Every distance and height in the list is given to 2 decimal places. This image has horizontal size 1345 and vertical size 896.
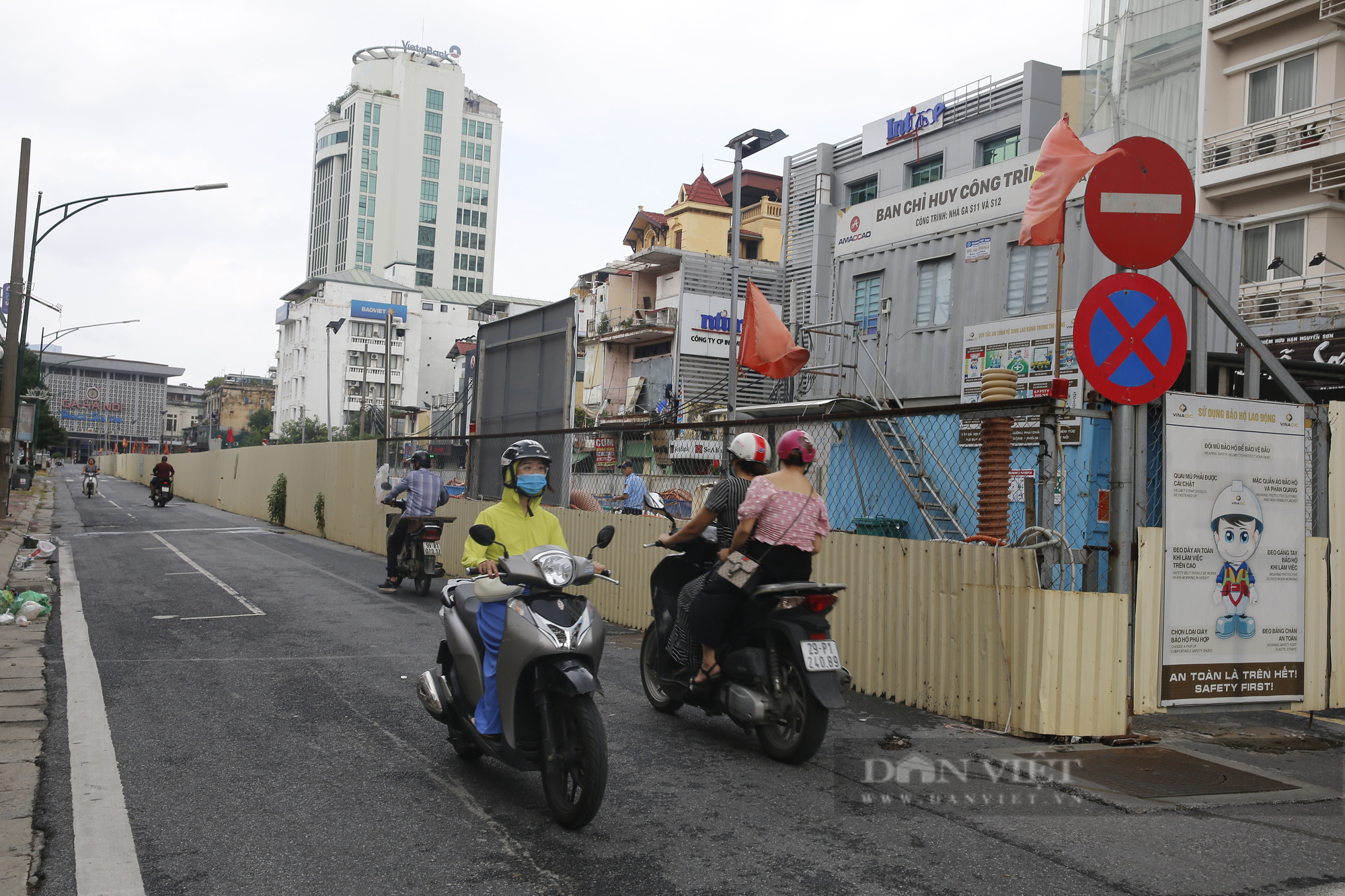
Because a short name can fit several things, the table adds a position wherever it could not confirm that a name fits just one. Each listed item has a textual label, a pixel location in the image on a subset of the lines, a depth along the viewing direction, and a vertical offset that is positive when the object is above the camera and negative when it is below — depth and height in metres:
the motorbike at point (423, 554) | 12.81 -1.03
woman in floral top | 5.71 -0.24
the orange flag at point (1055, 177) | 13.07 +3.97
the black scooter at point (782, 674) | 5.41 -0.98
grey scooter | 4.37 -0.87
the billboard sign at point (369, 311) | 103.31 +15.10
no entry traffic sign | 6.17 +1.73
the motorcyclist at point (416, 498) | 13.27 -0.37
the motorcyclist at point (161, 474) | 36.71 -0.60
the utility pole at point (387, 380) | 33.28 +3.18
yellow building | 53.28 +13.63
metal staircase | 12.82 +0.24
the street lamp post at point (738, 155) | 18.69 +5.86
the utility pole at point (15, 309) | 21.69 +2.88
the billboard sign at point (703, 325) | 46.16 +6.81
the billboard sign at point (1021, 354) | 14.76 +2.13
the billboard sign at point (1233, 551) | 6.36 -0.27
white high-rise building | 128.75 +36.94
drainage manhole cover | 5.32 -1.42
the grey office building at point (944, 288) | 14.39 +3.55
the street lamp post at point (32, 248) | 22.08 +4.76
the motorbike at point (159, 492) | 36.62 -1.22
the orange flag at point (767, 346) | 18.33 +2.41
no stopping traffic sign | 6.07 +0.93
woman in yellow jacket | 5.20 -0.20
